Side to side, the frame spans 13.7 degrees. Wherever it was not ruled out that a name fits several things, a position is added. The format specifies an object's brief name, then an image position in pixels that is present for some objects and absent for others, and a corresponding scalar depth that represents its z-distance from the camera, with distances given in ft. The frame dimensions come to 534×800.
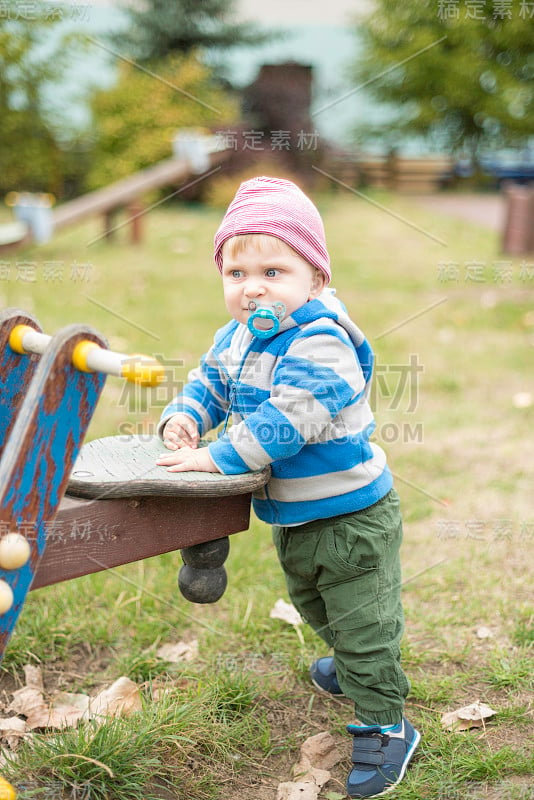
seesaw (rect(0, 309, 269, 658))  8.19
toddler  8.88
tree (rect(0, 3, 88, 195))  43.06
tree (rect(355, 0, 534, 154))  58.36
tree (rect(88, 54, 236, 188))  43.52
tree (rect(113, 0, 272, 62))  53.90
